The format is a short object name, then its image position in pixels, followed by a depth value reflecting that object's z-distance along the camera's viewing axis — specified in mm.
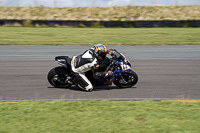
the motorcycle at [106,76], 17828
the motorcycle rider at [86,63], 17312
